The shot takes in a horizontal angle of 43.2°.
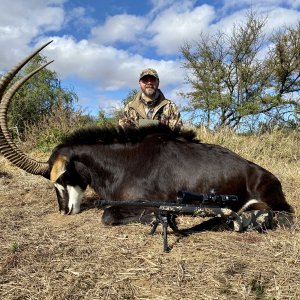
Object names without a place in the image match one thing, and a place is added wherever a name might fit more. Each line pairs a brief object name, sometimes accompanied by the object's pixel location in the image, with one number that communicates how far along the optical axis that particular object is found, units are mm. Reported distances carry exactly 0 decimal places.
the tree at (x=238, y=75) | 16875
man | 6180
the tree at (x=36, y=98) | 15086
